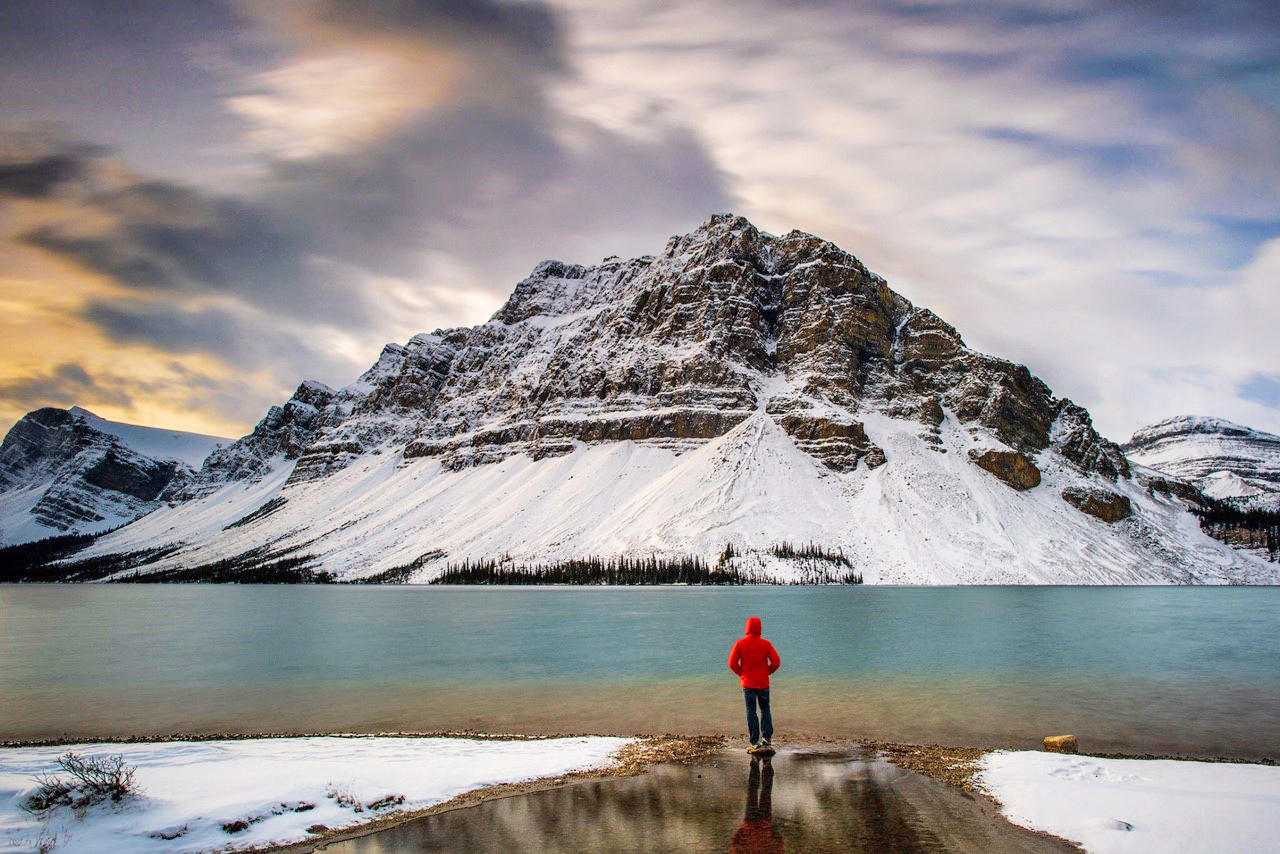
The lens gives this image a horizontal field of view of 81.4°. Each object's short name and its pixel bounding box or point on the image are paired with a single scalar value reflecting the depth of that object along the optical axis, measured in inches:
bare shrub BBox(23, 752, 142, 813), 421.1
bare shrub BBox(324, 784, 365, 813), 468.4
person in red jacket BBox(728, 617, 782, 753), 634.2
